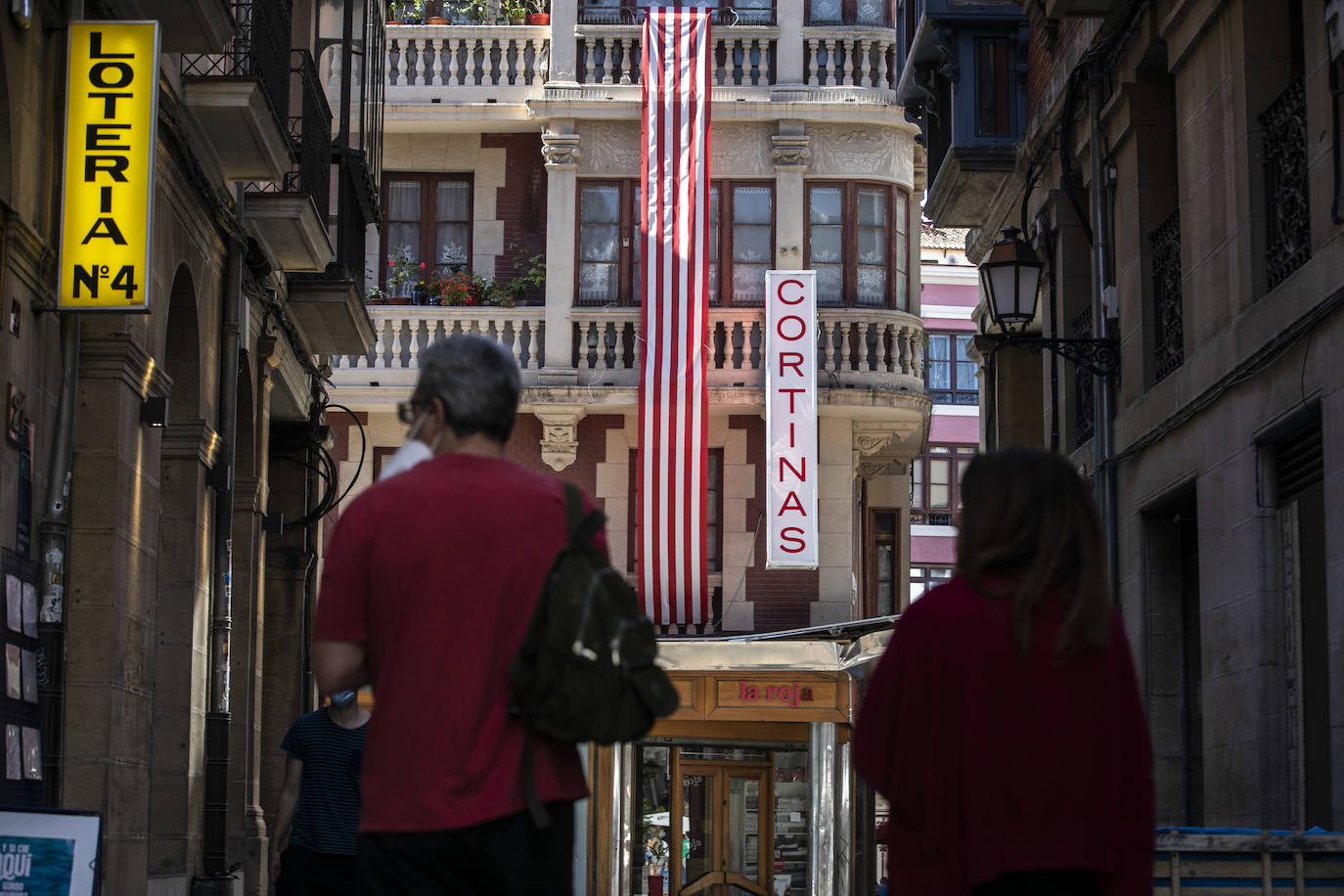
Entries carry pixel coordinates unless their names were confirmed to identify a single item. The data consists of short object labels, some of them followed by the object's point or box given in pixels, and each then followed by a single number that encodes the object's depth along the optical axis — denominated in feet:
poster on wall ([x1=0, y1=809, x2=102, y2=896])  27.30
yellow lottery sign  36.63
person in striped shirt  31.50
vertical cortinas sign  83.25
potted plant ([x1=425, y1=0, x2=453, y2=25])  91.25
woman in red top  14.73
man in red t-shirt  14.06
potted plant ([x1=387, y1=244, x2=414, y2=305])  89.40
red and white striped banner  82.58
